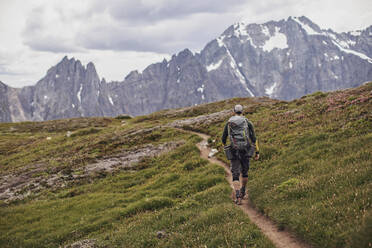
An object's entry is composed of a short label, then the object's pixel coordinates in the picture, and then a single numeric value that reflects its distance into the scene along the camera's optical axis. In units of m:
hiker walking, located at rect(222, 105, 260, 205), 14.55
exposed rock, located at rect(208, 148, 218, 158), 25.62
